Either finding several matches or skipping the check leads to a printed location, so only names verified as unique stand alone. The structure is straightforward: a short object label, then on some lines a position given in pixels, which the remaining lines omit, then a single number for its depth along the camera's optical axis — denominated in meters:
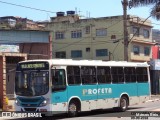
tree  21.84
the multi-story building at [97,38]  58.28
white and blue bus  18.33
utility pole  31.65
